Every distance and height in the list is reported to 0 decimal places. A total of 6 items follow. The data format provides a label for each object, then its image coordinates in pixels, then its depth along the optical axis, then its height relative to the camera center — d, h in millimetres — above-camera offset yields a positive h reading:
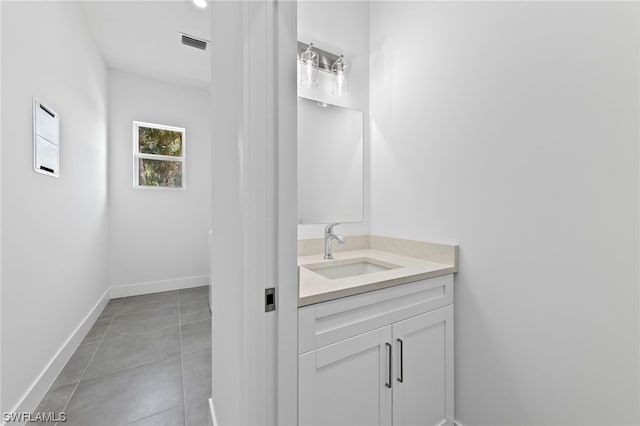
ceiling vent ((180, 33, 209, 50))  2629 +1697
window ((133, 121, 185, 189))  3420 +708
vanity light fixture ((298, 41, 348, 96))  1638 +919
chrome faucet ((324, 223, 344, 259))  1616 -176
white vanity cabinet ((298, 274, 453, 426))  926 -591
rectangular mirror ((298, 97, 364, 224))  1682 +312
